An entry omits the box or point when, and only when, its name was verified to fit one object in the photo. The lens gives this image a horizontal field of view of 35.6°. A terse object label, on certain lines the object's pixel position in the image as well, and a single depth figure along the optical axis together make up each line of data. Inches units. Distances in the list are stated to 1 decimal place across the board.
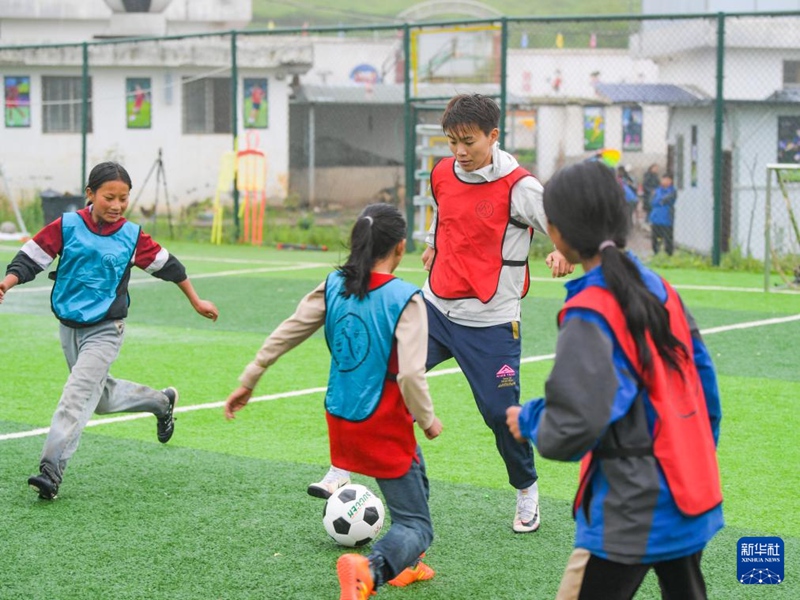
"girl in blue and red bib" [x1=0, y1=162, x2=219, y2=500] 233.6
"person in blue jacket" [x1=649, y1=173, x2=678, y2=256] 710.5
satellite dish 1346.0
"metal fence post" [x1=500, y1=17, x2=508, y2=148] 673.5
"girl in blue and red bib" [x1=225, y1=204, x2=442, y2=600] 164.9
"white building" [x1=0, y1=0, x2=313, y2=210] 1170.2
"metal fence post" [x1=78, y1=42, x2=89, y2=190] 792.9
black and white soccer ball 197.5
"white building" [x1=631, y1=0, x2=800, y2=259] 689.0
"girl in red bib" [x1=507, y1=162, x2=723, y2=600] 117.7
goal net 529.3
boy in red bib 209.3
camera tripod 1051.1
